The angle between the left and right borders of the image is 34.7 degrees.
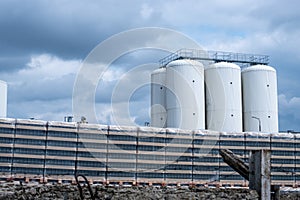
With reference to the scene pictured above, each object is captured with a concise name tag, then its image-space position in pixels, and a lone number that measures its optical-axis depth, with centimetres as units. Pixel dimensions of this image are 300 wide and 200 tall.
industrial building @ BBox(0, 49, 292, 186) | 4241
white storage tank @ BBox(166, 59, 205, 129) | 4928
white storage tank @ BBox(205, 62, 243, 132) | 5048
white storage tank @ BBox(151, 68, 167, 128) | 5228
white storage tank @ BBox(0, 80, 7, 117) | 4658
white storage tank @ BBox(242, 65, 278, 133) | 5250
